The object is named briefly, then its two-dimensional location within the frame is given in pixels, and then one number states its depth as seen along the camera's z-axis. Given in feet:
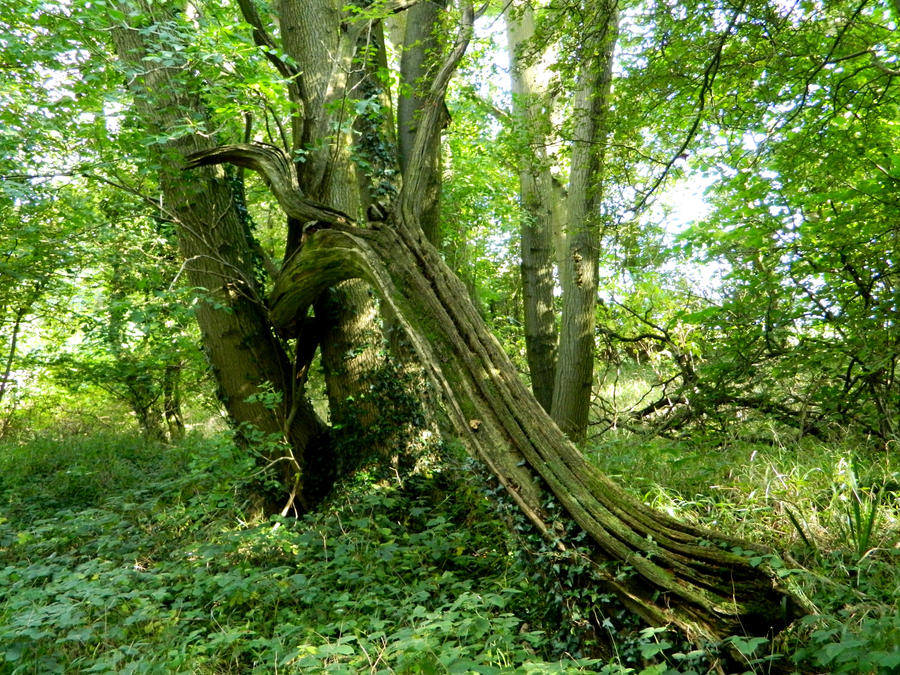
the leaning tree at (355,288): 9.29
